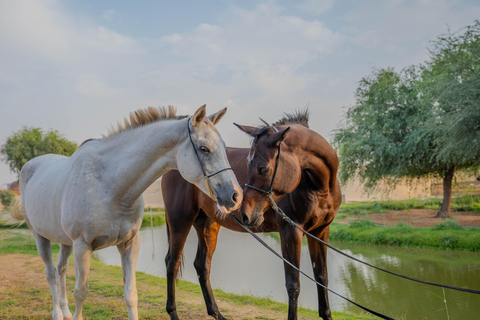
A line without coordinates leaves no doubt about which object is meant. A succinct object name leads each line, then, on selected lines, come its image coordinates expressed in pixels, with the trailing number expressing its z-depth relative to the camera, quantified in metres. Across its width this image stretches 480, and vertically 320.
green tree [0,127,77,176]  27.08
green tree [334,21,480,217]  10.81
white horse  2.41
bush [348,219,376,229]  14.41
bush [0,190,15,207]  27.41
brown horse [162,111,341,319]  2.95
